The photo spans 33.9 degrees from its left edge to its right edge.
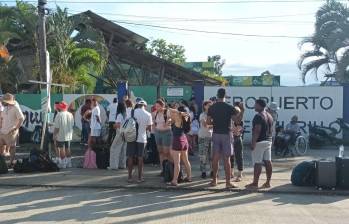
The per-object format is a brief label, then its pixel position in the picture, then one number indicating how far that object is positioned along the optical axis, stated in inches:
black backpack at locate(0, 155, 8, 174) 525.7
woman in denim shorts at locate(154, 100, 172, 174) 491.2
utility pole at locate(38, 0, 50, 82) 654.5
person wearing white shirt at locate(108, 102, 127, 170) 547.6
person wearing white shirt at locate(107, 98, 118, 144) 612.7
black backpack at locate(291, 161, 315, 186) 468.4
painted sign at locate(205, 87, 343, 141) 821.9
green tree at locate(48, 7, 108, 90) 983.6
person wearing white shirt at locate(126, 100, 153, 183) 477.7
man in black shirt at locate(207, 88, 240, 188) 446.9
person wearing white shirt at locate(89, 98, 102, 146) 561.9
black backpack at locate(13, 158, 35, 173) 534.0
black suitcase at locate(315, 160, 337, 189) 451.6
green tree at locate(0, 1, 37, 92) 1041.8
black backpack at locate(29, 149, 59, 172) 538.0
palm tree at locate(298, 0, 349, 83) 1216.8
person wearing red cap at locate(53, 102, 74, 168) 555.2
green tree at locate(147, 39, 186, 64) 2583.7
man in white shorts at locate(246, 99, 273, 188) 455.2
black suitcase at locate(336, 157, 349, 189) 452.4
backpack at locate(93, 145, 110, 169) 563.8
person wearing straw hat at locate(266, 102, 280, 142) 647.8
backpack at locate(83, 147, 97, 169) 568.4
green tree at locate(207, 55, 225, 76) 3455.7
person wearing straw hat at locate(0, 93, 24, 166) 553.9
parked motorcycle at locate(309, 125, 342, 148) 787.4
